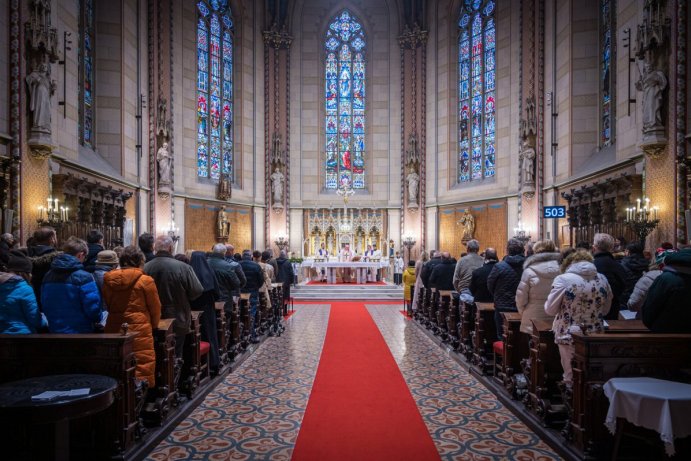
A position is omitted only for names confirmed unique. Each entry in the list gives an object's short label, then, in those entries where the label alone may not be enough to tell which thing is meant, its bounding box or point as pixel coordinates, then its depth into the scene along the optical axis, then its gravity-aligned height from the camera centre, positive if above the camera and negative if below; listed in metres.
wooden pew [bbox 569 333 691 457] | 4.03 -1.01
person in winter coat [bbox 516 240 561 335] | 5.35 -0.49
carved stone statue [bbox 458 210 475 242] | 21.22 +0.37
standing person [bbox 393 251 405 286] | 20.41 -1.42
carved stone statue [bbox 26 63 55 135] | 10.30 +2.75
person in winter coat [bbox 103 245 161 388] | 4.50 -0.59
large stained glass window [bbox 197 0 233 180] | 21.59 +6.29
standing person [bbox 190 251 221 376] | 6.32 -0.87
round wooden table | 2.91 -0.98
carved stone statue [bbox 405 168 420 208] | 23.53 +2.23
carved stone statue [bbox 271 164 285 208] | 23.42 +2.17
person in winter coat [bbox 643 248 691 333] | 3.80 -0.48
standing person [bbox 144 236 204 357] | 5.39 -0.52
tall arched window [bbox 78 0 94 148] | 15.34 +4.94
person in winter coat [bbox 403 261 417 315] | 14.05 -1.28
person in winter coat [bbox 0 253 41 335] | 4.07 -0.55
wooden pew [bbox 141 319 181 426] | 4.95 -1.43
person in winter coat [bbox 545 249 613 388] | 4.45 -0.55
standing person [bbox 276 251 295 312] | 14.01 -1.08
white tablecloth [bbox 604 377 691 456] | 3.27 -1.12
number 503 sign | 14.22 +0.68
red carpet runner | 4.50 -1.91
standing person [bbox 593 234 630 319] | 5.33 -0.32
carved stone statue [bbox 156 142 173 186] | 18.44 +2.52
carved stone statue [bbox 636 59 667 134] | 10.19 +2.75
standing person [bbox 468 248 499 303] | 7.48 -0.65
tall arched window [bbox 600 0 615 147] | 14.95 +4.82
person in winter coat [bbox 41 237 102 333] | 4.31 -0.52
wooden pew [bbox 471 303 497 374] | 7.26 -1.37
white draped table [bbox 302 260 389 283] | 20.39 -1.20
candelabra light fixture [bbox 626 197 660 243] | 10.15 +0.33
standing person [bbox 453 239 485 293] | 8.57 -0.48
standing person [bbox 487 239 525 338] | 6.39 -0.53
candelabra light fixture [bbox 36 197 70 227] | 10.38 +0.44
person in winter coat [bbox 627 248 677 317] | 5.67 -0.61
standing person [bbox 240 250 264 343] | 9.48 -0.89
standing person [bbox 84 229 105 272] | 5.62 -0.15
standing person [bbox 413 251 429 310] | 12.23 -1.06
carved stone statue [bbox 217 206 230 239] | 20.94 +0.43
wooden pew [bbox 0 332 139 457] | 4.11 -1.03
